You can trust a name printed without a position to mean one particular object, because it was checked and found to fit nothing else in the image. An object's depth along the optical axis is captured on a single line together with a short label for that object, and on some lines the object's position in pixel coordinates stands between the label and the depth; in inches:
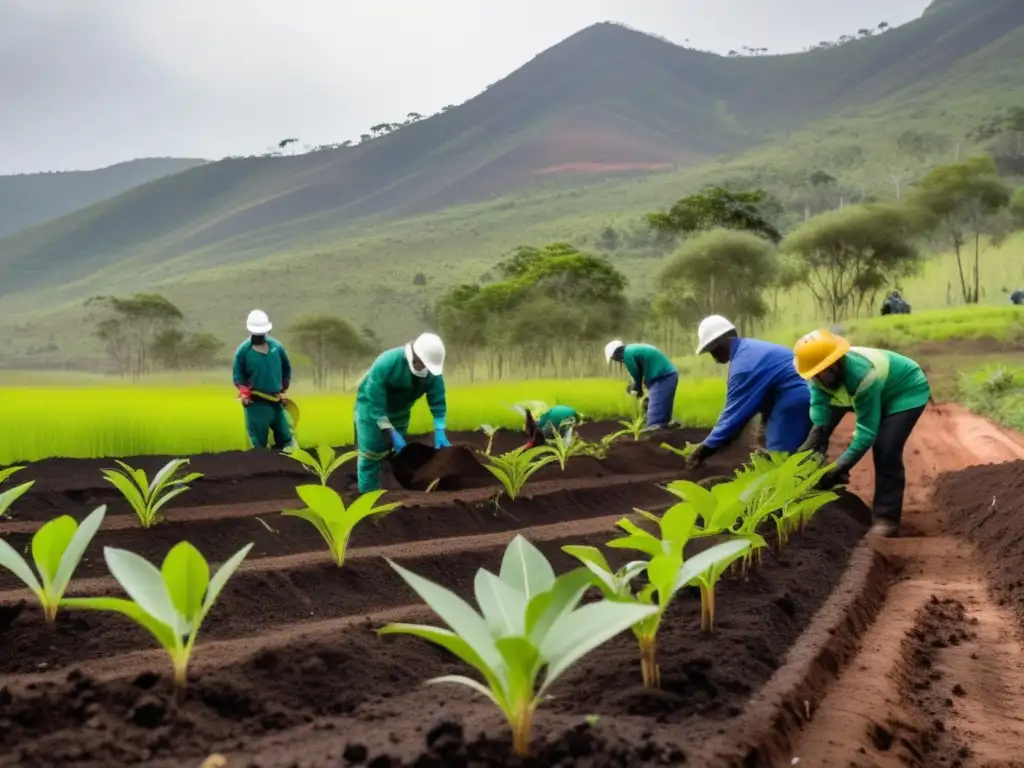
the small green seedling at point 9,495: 122.0
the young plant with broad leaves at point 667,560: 77.4
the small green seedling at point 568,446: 253.8
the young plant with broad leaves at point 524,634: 59.3
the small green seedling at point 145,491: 167.9
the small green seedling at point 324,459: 199.8
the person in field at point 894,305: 663.1
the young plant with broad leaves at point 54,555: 87.0
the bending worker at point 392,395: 233.9
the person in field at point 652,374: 342.3
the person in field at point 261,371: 308.2
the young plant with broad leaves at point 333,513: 121.8
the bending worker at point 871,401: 199.6
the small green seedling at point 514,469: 206.5
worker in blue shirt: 230.1
